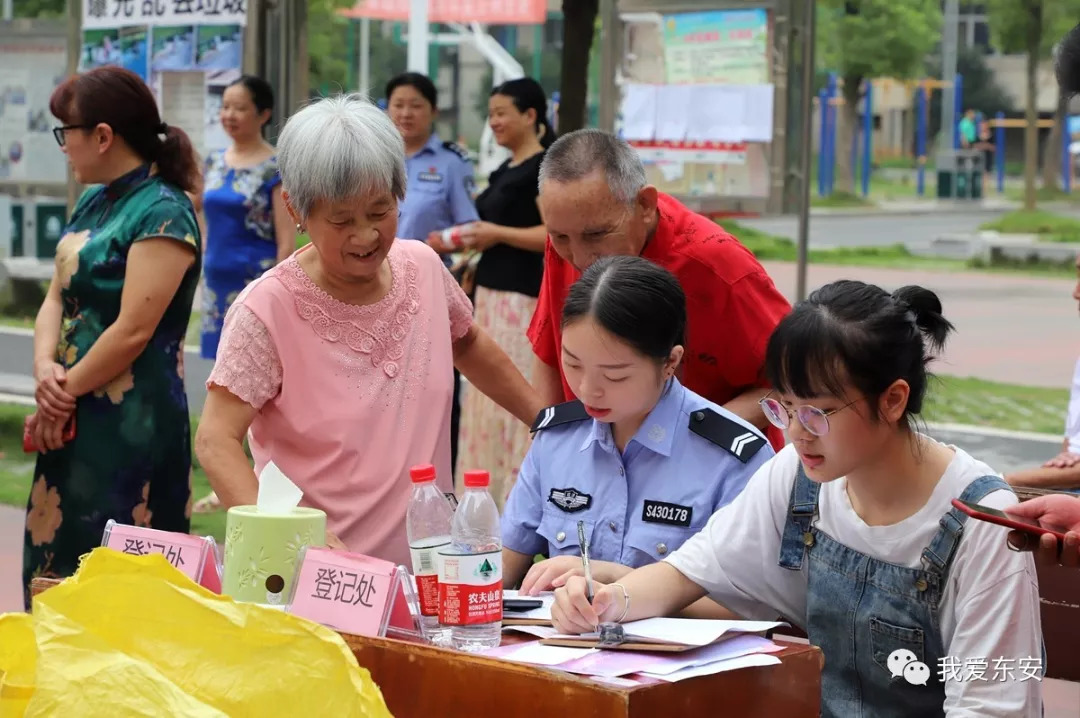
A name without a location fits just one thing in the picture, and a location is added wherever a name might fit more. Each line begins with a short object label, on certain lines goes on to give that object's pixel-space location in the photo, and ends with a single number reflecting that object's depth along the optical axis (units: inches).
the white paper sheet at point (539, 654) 78.5
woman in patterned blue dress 256.2
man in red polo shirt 119.2
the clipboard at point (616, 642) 79.9
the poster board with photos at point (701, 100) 234.8
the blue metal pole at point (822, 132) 1063.7
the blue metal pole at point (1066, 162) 1090.4
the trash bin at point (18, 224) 413.7
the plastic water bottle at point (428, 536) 86.1
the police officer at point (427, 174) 249.8
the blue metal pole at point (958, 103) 1336.1
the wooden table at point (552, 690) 73.1
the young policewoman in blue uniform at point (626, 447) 102.1
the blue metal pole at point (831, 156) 1134.0
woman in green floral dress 150.5
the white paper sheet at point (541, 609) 89.7
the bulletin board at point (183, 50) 286.4
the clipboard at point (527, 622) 88.0
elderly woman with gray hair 106.4
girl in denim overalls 84.0
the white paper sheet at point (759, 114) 233.5
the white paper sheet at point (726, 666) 75.7
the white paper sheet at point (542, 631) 85.4
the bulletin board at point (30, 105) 350.6
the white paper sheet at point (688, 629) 81.7
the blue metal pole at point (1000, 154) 1197.5
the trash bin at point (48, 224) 417.7
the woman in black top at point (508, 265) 228.4
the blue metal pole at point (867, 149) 1142.3
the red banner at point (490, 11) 699.4
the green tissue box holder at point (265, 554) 89.8
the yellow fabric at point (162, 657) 66.1
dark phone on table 91.5
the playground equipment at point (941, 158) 1079.6
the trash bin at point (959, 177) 1072.2
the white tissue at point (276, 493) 91.9
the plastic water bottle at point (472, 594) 83.7
